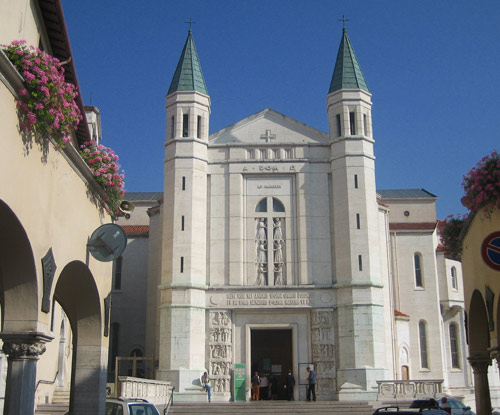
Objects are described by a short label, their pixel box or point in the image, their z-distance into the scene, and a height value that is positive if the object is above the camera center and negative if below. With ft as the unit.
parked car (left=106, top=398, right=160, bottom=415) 53.42 -1.78
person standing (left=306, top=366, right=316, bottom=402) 105.91 -0.27
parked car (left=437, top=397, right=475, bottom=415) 79.25 -3.06
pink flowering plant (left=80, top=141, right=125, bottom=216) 51.03 +15.93
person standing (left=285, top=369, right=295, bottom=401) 108.78 -0.17
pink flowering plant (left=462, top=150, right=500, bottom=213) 44.29 +12.69
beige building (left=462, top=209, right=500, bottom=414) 42.98 +6.52
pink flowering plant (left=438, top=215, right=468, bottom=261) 60.70 +13.00
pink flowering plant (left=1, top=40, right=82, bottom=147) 33.37 +14.42
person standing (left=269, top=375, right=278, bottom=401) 117.13 -0.67
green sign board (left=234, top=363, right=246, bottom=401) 108.78 +0.20
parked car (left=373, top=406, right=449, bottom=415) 40.40 -1.80
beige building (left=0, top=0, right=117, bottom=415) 33.35 +8.08
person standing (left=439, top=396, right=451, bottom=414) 78.06 -2.53
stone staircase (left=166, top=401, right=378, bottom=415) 93.81 -3.43
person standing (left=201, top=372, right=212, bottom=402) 105.29 -0.07
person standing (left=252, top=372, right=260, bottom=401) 108.78 -0.60
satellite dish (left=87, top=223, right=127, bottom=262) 48.26 +9.83
